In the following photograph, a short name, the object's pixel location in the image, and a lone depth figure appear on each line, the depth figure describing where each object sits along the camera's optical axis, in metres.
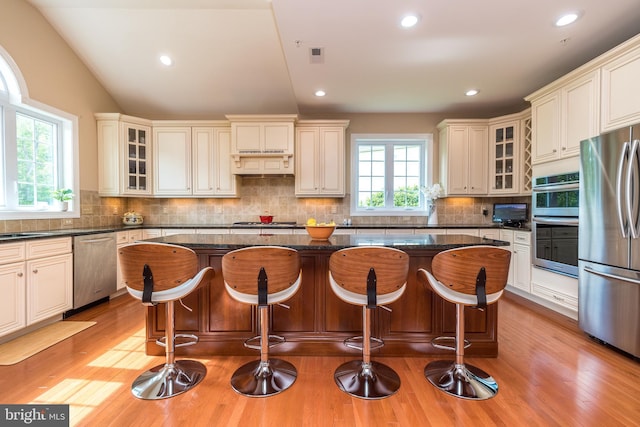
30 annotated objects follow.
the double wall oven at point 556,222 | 2.76
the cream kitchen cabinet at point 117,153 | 4.03
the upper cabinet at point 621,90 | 2.27
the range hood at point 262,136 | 4.19
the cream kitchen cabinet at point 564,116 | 2.64
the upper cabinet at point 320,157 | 4.32
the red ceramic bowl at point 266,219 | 4.39
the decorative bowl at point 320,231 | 2.21
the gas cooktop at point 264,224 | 4.21
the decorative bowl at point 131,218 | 4.36
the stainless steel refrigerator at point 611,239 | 2.11
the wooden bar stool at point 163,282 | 1.64
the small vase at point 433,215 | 4.44
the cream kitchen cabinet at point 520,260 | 3.46
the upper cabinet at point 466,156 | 4.25
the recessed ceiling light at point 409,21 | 2.44
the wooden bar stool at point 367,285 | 1.64
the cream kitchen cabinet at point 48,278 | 2.52
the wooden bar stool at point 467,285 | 1.65
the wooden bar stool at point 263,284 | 1.65
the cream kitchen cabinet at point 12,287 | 2.29
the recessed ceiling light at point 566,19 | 2.42
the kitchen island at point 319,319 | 2.15
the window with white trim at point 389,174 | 4.77
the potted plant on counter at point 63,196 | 3.33
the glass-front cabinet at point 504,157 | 4.04
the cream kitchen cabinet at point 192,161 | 4.35
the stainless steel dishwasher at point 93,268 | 3.00
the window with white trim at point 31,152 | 2.88
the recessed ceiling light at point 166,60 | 3.62
